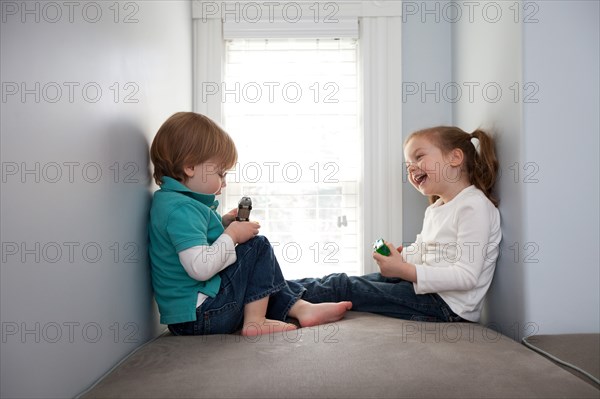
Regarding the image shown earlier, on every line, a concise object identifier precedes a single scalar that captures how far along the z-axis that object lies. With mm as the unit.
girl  1996
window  2797
